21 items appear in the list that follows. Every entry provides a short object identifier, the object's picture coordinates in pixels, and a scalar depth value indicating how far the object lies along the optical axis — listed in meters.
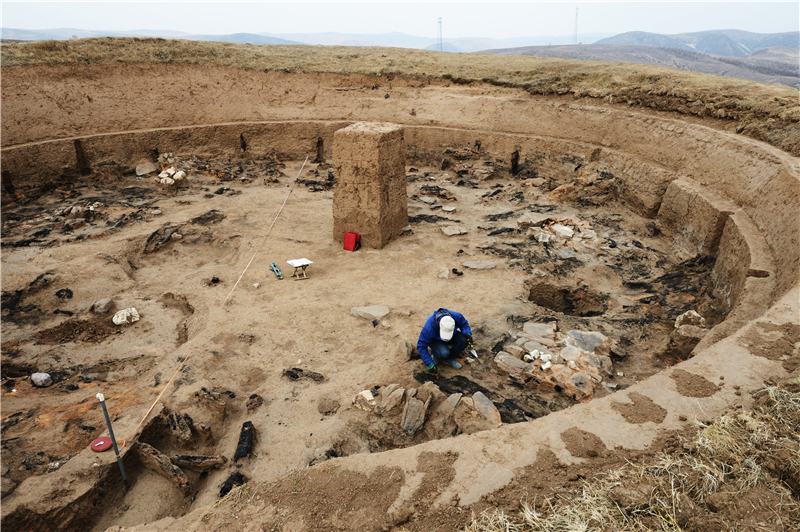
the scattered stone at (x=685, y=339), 5.08
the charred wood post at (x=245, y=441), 3.89
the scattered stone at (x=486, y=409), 4.12
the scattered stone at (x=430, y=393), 4.36
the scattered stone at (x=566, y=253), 7.84
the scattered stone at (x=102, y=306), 6.17
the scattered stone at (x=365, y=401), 4.35
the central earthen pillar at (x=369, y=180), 7.86
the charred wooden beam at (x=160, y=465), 3.63
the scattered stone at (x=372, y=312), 6.16
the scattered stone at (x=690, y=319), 5.48
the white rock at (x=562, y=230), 8.59
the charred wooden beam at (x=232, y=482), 3.54
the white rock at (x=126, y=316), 6.08
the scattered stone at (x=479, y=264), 7.57
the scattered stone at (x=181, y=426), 4.04
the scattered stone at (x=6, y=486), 3.27
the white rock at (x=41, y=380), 4.82
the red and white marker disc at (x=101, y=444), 3.69
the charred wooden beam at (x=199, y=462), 3.79
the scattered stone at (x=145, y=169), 12.31
